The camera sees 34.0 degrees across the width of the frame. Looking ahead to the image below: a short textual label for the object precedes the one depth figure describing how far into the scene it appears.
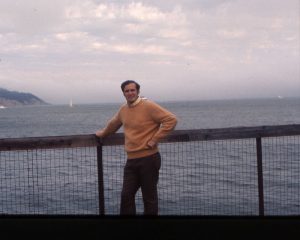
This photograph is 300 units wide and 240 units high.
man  4.93
